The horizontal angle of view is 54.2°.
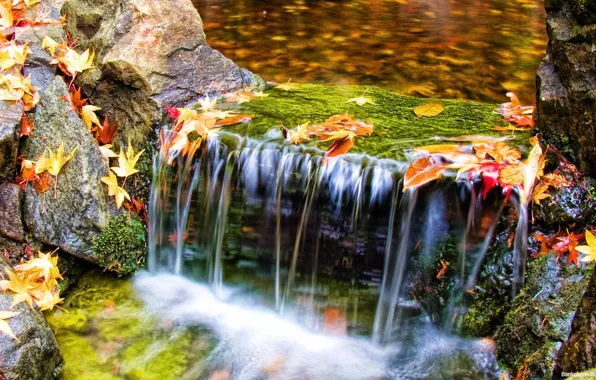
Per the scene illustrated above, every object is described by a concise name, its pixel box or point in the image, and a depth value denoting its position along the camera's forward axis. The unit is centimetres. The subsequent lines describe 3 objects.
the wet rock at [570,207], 321
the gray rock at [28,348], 295
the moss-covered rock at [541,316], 298
